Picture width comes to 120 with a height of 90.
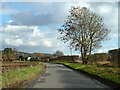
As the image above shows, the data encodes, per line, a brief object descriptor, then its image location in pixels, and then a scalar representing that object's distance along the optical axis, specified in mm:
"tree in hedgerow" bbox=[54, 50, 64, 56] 143312
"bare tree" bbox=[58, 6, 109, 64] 34094
